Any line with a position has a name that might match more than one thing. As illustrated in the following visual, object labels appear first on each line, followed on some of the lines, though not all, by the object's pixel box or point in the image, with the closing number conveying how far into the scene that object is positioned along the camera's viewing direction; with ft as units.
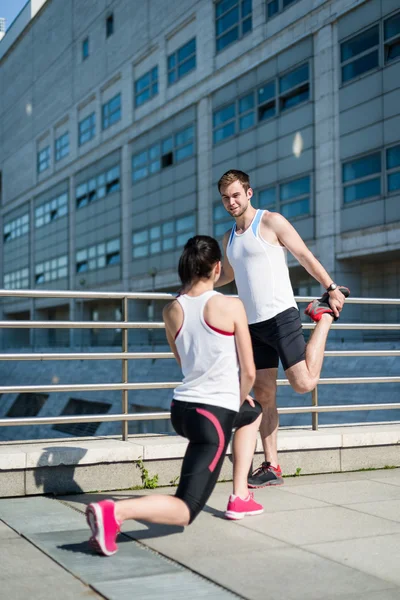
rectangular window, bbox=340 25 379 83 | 97.35
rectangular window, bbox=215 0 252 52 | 120.16
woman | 12.95
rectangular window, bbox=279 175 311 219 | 109.19
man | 16.34
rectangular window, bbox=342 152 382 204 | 97.81
